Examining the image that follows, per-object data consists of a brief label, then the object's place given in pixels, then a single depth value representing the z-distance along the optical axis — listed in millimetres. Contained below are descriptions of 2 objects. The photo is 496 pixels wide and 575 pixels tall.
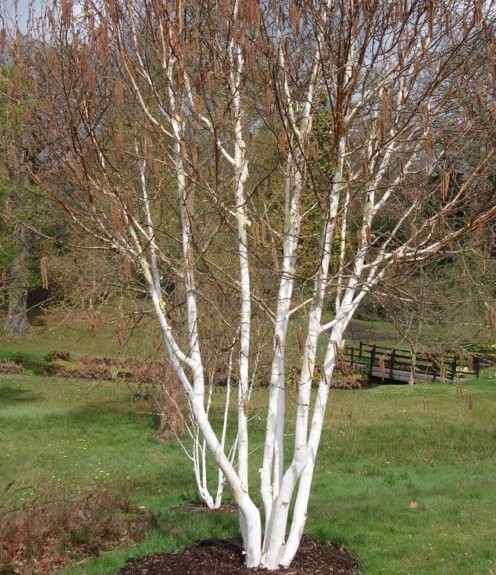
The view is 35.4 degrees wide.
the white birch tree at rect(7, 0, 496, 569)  5234
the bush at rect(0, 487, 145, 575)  6605
